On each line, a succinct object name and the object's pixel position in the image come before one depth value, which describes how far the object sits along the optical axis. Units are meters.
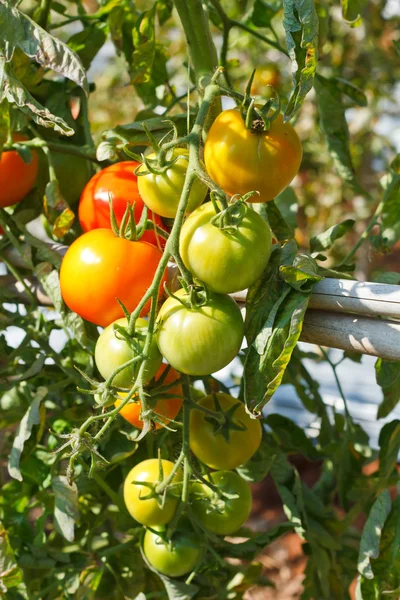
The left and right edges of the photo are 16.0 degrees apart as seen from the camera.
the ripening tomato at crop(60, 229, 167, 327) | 1.01
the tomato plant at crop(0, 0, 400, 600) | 0.95
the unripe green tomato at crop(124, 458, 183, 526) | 1.06
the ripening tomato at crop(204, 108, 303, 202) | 0.98
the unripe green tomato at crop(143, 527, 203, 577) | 1.08
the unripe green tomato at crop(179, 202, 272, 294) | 0.94
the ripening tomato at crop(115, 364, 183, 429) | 1.00
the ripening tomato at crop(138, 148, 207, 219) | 0.97
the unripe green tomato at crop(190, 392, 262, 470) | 1.06
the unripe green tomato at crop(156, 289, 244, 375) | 0.94
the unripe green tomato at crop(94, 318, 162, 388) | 0.96
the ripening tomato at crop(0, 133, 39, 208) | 1.13
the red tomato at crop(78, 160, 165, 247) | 1.06
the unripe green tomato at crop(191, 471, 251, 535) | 1.07
